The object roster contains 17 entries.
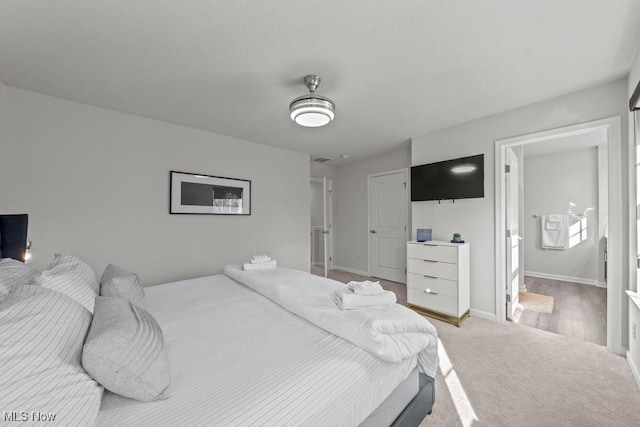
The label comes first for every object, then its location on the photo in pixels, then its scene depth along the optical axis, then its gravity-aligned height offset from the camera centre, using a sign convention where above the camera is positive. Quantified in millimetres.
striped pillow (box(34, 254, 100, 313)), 1191 -333
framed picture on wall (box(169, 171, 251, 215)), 3168 +272
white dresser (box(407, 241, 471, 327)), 2877 -784
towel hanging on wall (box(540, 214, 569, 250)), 4648 -319
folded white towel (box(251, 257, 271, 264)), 2524 -465
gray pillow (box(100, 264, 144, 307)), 1485 -444
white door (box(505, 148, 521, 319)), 2959 -248
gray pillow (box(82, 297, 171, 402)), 824 -497
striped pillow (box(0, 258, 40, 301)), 1104 -294
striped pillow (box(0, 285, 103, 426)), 633 -425
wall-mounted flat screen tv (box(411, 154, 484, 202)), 3052 +461
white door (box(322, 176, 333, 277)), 4668 +13
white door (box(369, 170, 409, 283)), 4547 -191
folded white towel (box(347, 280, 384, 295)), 1508 -450
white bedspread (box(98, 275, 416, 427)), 816 -633
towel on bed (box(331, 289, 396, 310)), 1423 -499
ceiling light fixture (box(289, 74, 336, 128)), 1996 +856
